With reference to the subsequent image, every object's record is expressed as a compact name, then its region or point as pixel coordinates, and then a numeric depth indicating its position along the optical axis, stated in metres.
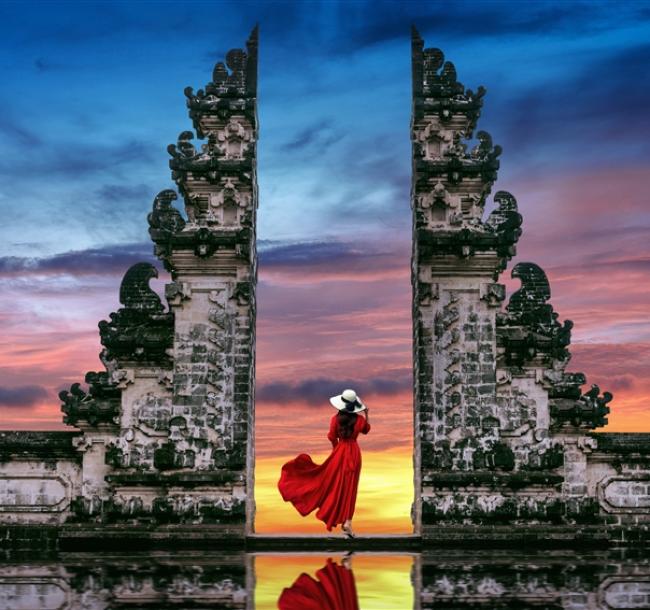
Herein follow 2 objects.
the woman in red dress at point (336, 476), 18.48
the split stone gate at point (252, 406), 19.75
